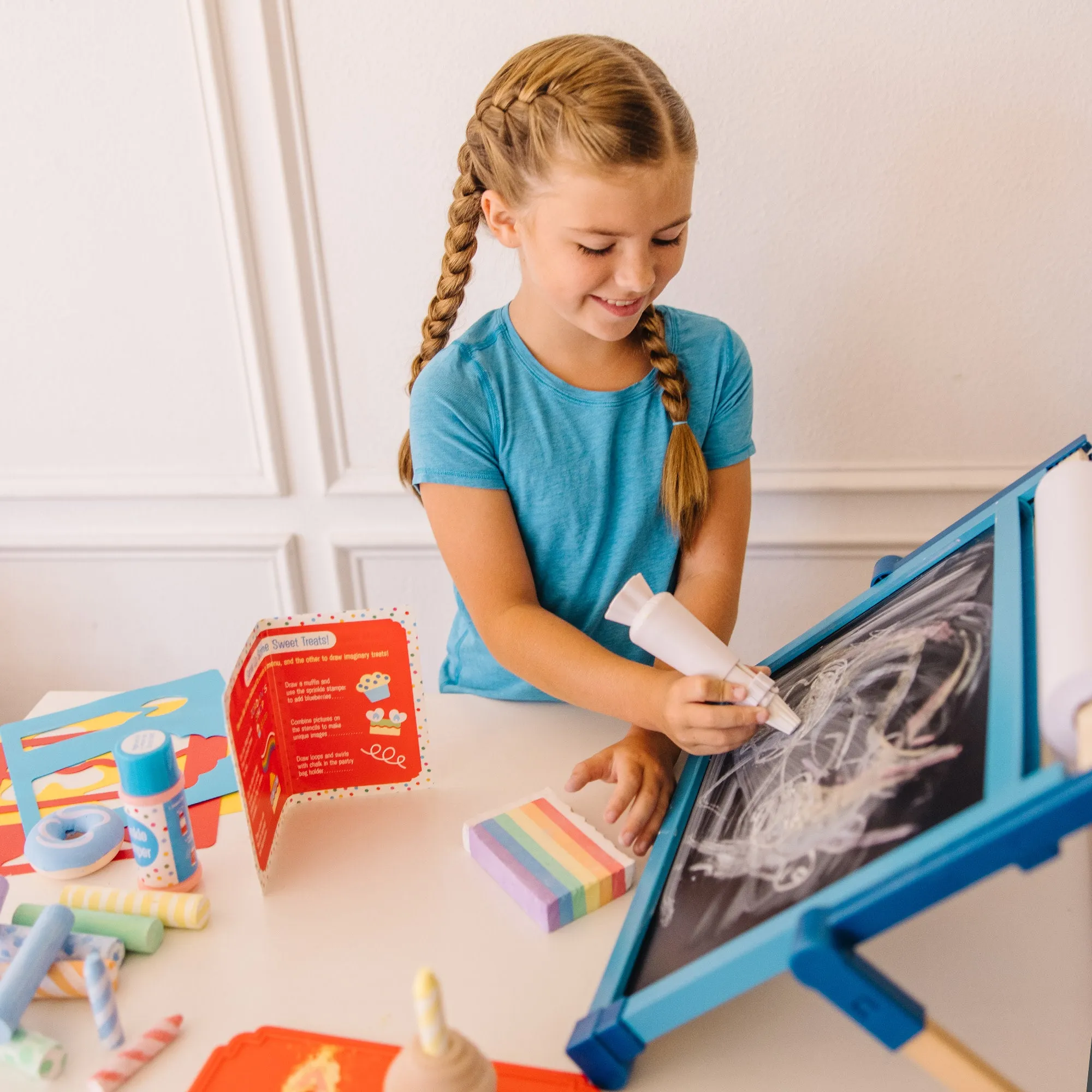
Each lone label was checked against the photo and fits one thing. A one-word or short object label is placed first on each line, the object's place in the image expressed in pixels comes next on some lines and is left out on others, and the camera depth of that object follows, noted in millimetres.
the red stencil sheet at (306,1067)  638
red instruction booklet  862
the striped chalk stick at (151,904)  769
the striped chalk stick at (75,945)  733
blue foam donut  828
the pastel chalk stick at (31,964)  670
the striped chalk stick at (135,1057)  643
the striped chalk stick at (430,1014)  514
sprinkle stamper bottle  757
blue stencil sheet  936
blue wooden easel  459
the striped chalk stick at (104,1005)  660
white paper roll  507
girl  840
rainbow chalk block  758
